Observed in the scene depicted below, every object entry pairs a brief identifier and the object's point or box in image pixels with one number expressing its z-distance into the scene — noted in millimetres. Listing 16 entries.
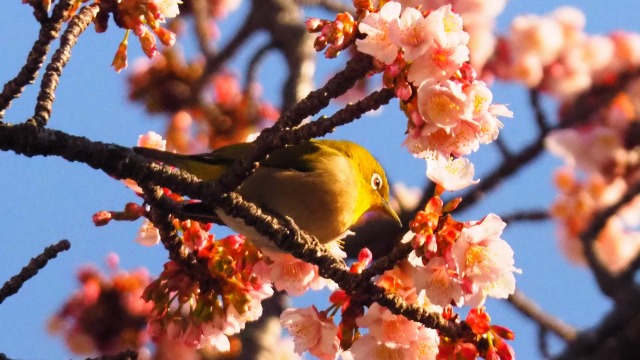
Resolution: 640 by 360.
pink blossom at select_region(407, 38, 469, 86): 3674
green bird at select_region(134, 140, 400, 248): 5258
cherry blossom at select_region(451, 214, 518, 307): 3914
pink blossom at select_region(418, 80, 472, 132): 3619
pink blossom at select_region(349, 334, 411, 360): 4344
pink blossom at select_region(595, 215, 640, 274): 12070
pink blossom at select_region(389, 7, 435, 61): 3613
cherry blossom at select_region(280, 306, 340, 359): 4480
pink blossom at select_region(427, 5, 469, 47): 3684
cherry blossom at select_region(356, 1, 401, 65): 3631
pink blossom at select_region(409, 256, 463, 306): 3986
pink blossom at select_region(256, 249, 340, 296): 4867
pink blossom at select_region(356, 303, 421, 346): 4262
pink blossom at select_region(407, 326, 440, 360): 4344
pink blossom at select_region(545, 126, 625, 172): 10555
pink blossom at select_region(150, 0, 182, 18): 4488
